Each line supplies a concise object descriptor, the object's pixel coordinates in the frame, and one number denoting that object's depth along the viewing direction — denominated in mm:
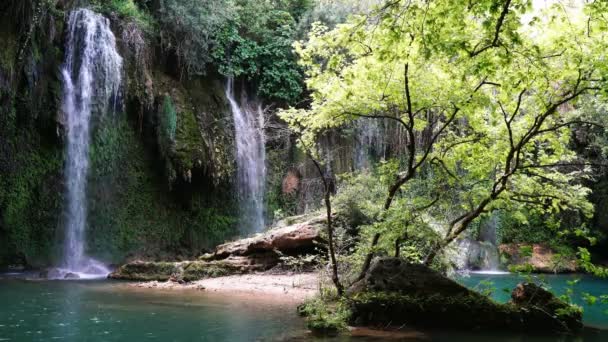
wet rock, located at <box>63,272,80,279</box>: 15300
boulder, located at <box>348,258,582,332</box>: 9031
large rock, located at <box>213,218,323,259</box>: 15141
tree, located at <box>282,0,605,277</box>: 7621
